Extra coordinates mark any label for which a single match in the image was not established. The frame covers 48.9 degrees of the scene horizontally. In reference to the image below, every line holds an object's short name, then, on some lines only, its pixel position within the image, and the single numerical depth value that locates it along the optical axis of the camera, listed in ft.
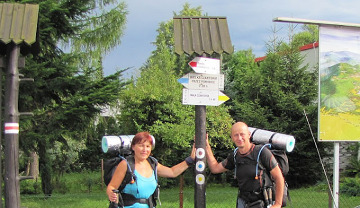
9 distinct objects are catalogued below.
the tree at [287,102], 52.60
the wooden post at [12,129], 17.33
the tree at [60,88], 32.60
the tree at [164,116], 50.26
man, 13.91
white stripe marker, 17.30
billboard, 24.13
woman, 13.34
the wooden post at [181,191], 27.76
